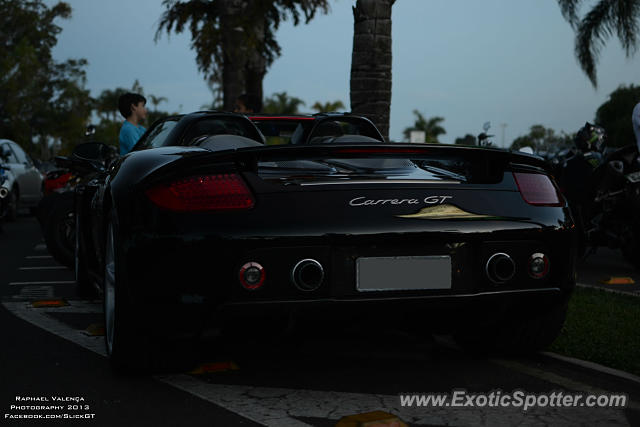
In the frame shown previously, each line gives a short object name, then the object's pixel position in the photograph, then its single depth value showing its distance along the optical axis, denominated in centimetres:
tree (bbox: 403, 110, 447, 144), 5778
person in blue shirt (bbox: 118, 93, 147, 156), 886
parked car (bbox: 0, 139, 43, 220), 1655
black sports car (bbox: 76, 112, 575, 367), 356
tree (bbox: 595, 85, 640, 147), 5369
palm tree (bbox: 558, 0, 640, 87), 2669
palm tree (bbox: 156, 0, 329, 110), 2186
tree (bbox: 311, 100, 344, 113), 5381
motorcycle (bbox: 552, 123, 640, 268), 839
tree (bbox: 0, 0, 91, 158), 5822
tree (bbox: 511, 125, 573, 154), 10611
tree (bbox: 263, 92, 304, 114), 6226
